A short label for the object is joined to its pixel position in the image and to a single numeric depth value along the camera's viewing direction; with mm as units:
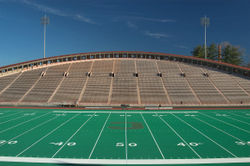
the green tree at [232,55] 58062
